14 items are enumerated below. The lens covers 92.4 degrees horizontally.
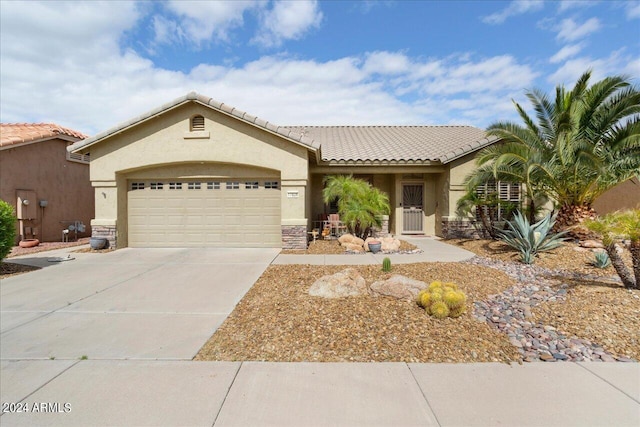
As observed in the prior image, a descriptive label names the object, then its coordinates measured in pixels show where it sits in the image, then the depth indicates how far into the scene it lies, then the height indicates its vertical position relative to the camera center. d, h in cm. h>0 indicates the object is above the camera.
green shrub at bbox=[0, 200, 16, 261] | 787 -54
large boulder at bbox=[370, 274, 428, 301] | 535 -143
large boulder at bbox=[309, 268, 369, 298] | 554 -145
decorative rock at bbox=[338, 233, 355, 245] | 1104 -111
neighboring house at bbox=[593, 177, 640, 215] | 1398 +42
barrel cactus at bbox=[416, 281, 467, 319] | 452 -142
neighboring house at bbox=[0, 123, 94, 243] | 1208 +124
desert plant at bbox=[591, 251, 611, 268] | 712 -124
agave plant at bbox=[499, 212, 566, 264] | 826 -88
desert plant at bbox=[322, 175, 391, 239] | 1107 +19
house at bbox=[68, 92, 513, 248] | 1084 +120
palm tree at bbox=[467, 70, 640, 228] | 871 +191
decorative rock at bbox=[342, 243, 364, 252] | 1044 -134
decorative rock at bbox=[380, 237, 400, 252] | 1039 -124
